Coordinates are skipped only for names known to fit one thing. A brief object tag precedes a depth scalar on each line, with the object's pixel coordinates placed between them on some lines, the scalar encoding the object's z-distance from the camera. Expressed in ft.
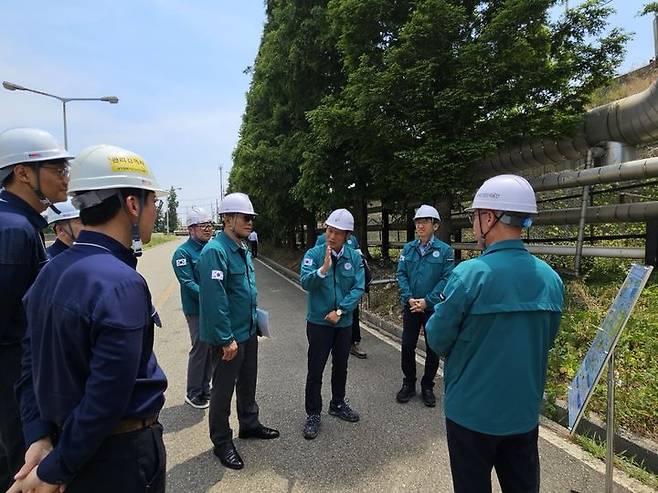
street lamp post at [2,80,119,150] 59.46
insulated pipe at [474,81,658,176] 21.24
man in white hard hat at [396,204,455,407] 15.24
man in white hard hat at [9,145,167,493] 4.75
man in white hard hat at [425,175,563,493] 6.81
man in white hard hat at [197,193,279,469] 11.02
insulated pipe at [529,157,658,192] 20.76
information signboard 7.82
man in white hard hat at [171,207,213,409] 15.30
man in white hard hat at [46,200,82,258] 10.00
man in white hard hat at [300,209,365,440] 13.02
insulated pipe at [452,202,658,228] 23.08
